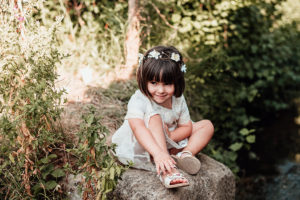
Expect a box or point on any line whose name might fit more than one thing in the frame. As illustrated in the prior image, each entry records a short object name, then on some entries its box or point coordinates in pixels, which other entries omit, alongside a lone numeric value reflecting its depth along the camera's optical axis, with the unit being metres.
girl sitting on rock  2.15
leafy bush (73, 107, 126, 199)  1.62
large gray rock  1.99
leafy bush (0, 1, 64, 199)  1.79
